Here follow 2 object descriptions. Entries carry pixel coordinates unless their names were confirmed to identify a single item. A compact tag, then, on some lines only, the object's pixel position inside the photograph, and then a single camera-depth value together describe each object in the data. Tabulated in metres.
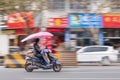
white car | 24.58
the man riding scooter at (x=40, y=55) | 17.73
